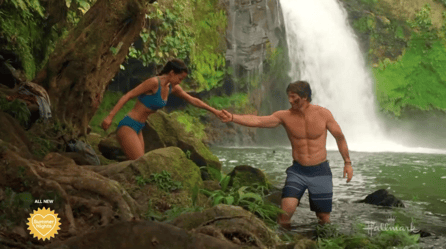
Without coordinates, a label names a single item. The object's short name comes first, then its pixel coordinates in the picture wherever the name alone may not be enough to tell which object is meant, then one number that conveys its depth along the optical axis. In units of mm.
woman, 5723
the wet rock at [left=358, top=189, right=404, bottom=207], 6984
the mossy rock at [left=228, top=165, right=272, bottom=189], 7445
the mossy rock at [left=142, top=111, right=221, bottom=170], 8836
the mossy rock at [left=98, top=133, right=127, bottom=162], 7871
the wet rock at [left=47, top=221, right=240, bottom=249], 2651
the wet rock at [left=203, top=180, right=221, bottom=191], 6591
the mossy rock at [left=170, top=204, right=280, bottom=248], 3309
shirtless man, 5059
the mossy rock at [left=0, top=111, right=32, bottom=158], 4223
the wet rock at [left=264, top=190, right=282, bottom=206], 7439
